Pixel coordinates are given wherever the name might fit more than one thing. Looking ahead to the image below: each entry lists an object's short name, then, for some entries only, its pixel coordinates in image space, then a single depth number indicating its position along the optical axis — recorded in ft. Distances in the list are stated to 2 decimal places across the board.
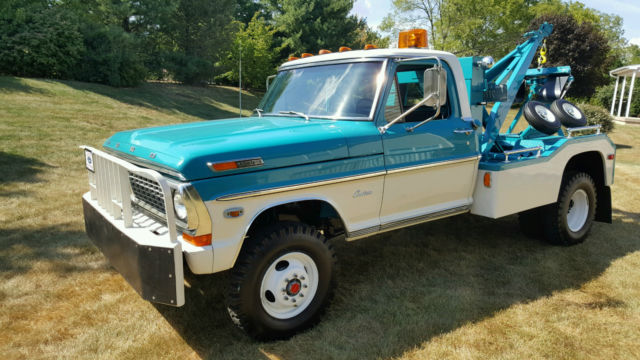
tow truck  9.40
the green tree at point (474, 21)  96.84
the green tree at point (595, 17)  117.06
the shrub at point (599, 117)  49.14
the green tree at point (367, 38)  97.45
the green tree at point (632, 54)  216.33
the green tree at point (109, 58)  57.16
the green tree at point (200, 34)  77.87
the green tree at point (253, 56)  79.30
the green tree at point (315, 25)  89.40
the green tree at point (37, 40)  49.34
